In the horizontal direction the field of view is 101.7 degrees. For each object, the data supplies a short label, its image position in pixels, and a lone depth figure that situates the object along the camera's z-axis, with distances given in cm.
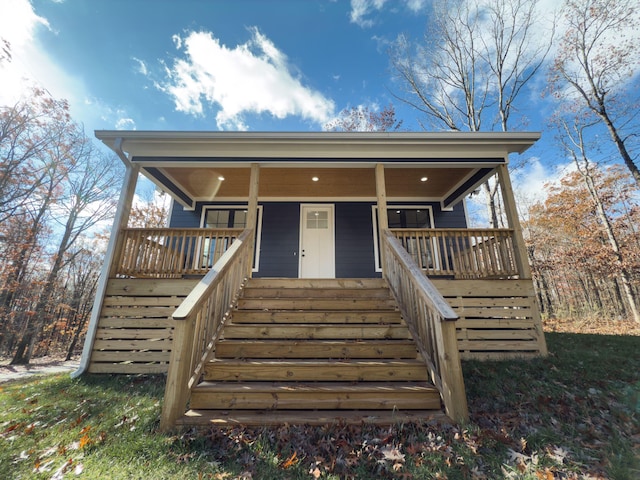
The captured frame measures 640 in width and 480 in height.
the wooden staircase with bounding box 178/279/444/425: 240
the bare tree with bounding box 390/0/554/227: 1070
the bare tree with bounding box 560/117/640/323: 986
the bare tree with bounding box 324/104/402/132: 1389
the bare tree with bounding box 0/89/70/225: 1058
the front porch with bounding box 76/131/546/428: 247
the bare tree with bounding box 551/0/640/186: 939
